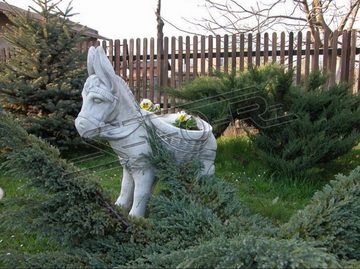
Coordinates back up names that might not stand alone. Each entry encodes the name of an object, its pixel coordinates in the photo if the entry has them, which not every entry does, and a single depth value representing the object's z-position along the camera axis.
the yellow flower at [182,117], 2.25
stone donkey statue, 1.91
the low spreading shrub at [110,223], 1.44
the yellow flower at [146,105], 2.43
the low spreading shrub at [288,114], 3.60
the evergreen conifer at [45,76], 4.86
